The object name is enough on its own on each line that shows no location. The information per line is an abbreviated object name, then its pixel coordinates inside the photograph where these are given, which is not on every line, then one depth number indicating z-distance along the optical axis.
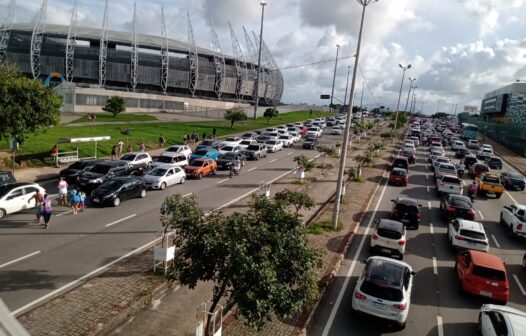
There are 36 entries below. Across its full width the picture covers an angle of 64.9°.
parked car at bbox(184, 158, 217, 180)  31.45
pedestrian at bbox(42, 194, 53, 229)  17.94
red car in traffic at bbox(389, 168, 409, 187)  33.88
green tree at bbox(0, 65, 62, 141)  26.27
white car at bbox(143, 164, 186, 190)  27.08
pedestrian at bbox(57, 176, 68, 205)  22.02
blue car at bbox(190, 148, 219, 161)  37.34
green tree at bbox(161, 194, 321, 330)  8.04
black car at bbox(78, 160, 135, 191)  25.03
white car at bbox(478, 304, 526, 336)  10.53
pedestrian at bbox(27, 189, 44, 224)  18.70
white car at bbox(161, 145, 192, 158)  36.22
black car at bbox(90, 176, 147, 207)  22.23
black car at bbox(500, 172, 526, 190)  35.91
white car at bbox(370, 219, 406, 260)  17.12
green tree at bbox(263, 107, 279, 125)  79.31
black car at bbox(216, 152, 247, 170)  35.48
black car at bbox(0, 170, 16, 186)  22.71
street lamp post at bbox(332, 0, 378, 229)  20.09
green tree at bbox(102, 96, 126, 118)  58.50
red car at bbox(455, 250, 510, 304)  13.87
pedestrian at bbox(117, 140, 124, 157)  36.63
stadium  87.94
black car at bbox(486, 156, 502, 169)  48.72
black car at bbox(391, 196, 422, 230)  22.02
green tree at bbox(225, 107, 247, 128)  63.00
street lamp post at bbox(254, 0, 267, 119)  68.38
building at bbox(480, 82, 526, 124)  110.61
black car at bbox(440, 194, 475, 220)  23.08
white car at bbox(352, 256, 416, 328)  11.68
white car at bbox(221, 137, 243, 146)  44.54
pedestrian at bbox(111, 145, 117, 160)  35.91
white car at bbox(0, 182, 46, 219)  19.41
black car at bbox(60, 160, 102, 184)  26.25
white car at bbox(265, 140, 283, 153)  48.47
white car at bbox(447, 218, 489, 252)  18.08
